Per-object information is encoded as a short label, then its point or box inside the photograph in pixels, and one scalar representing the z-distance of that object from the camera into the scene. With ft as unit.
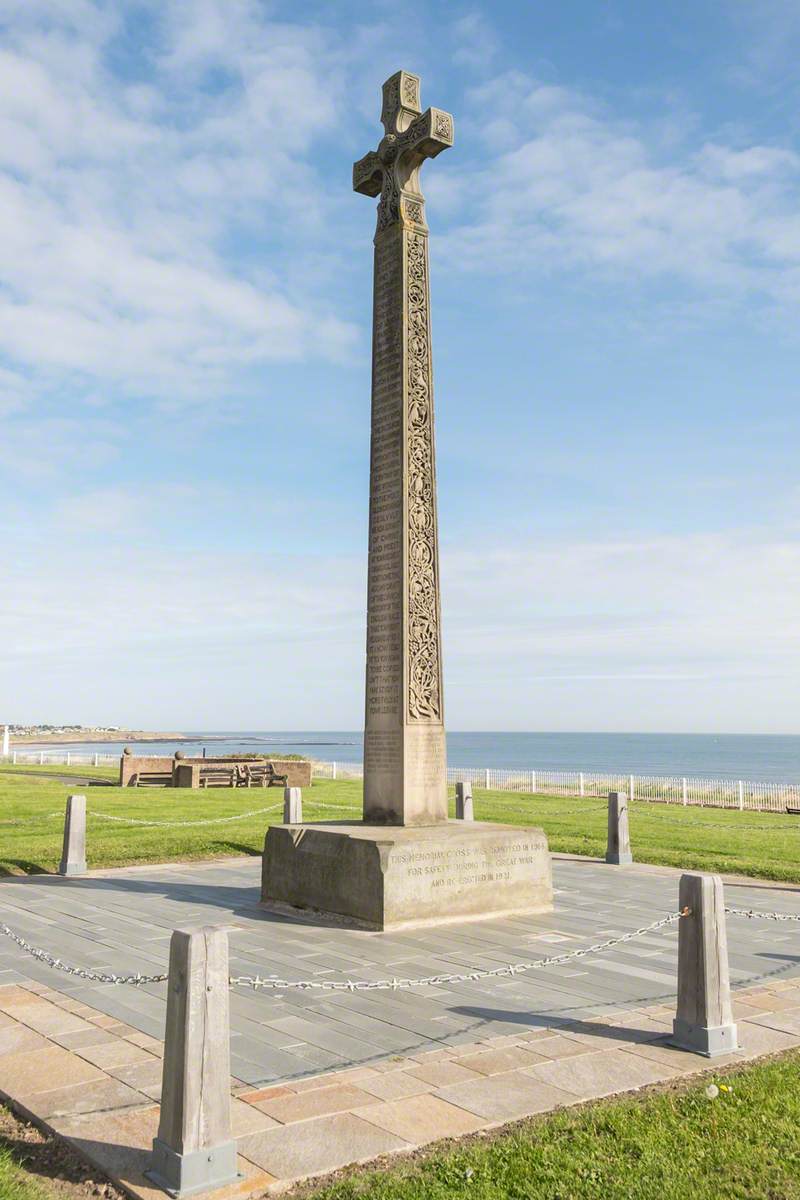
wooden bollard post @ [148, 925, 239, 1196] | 14.06
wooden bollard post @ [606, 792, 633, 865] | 48.96
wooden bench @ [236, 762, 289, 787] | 103.86
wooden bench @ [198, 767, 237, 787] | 103.71
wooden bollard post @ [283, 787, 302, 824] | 52.52
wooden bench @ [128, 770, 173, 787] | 104.22
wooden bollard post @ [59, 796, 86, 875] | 44.06
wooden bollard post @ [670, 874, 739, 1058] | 20.15
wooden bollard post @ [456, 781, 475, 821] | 55.31
